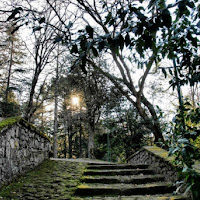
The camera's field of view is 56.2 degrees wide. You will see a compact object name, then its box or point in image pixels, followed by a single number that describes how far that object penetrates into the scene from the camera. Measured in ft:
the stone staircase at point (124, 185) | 9.78
